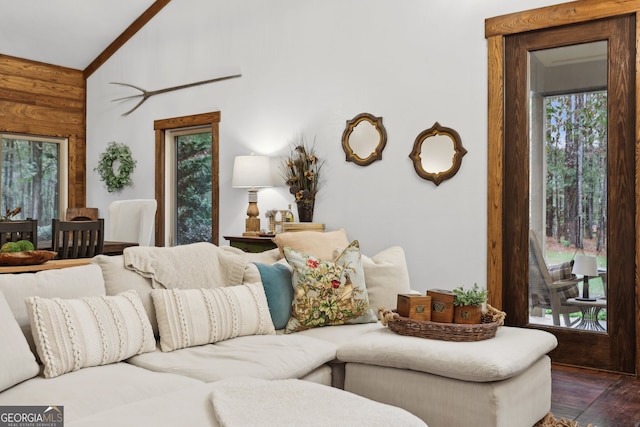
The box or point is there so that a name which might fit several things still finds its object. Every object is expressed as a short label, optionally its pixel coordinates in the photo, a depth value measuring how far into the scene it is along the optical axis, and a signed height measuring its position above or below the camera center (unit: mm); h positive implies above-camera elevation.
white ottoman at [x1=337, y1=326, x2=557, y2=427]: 2223 -688
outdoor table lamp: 3668 -365
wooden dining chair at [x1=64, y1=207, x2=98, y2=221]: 5504 -24
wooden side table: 4797 -271
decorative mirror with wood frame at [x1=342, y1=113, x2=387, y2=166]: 4492 +589
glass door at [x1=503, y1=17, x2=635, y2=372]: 3537 +154
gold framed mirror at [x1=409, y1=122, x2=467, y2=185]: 4105 +432
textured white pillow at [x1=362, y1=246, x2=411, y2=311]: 3213 -394
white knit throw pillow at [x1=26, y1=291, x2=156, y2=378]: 2041 -455
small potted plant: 2582 -431
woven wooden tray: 2498 -521
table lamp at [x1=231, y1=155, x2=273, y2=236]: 5019 +325
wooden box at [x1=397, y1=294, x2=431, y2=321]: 2654 -444
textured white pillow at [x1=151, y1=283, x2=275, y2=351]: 2490 -473
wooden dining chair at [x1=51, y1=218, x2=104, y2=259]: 4059 -199
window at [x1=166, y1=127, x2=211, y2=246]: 6020 +299
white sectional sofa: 1789 -592
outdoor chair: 3760 -490
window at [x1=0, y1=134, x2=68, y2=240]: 6355 +401
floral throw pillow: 2945 -424
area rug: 2613 -976
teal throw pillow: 2926 -415
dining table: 3298 -328
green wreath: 6484 +526
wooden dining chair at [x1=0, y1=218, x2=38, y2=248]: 3783 -132
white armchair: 4996 -78
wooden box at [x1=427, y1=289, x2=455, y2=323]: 2611 -436
